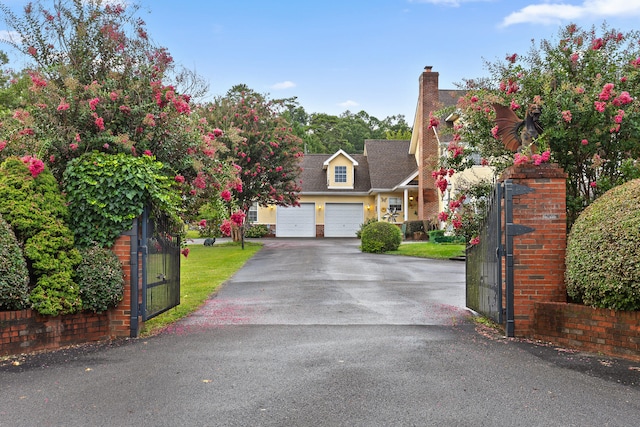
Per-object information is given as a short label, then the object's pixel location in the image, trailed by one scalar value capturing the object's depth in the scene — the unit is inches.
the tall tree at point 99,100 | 250.2
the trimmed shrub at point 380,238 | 869.8
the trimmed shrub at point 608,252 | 201.6
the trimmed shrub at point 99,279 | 234.7
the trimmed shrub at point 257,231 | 1385.3
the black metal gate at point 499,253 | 249.3
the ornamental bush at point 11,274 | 206.1
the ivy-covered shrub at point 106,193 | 243.1
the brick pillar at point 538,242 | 248.5
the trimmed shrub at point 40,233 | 221.5
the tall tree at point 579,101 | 274.5
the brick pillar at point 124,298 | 248.8
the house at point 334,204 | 1416.1
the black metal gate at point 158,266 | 254.5
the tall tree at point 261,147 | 955.3
